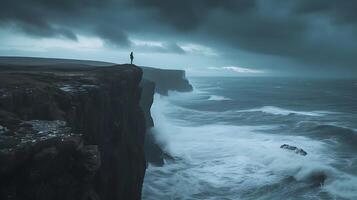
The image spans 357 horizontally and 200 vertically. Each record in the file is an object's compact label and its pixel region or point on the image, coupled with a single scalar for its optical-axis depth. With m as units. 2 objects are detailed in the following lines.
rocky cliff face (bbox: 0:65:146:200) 9.14
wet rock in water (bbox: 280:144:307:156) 34.20
